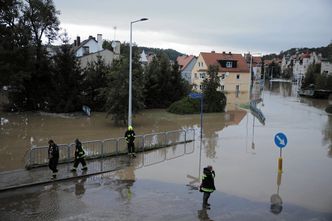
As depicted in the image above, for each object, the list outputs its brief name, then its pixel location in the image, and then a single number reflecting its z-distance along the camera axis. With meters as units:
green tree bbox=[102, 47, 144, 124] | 30.47
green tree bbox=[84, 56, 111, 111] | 40.66
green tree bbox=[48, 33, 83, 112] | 38.50
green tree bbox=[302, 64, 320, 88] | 84.68
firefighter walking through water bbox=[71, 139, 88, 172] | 15.83
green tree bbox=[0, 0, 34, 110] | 36.12
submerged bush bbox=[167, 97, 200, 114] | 39.47
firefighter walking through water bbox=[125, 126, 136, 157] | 19.03
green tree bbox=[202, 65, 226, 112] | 40.47
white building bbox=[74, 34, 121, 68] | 53.81
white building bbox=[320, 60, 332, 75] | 95.12
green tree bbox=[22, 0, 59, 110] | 41.34
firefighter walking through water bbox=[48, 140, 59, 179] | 14.91
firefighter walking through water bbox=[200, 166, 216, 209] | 11.89
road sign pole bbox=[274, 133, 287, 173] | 15.35
